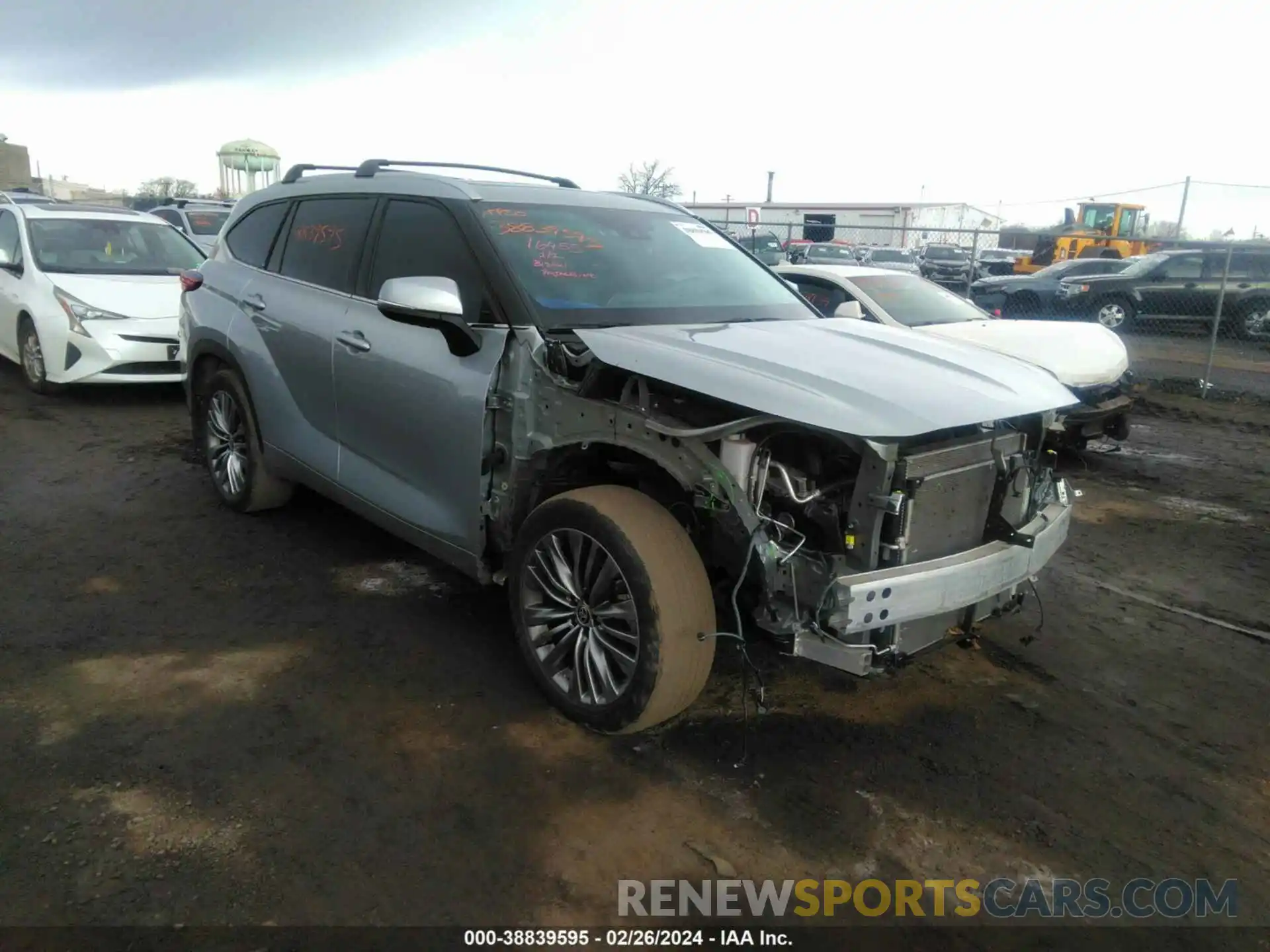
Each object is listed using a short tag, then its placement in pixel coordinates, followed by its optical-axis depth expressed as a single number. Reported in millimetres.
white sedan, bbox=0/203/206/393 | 8070
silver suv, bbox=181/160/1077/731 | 2867
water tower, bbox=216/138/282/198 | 52219
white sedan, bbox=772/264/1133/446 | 7004
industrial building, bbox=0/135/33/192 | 47062
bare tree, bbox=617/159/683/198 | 44344
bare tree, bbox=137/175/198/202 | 56750
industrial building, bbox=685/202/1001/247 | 35000
